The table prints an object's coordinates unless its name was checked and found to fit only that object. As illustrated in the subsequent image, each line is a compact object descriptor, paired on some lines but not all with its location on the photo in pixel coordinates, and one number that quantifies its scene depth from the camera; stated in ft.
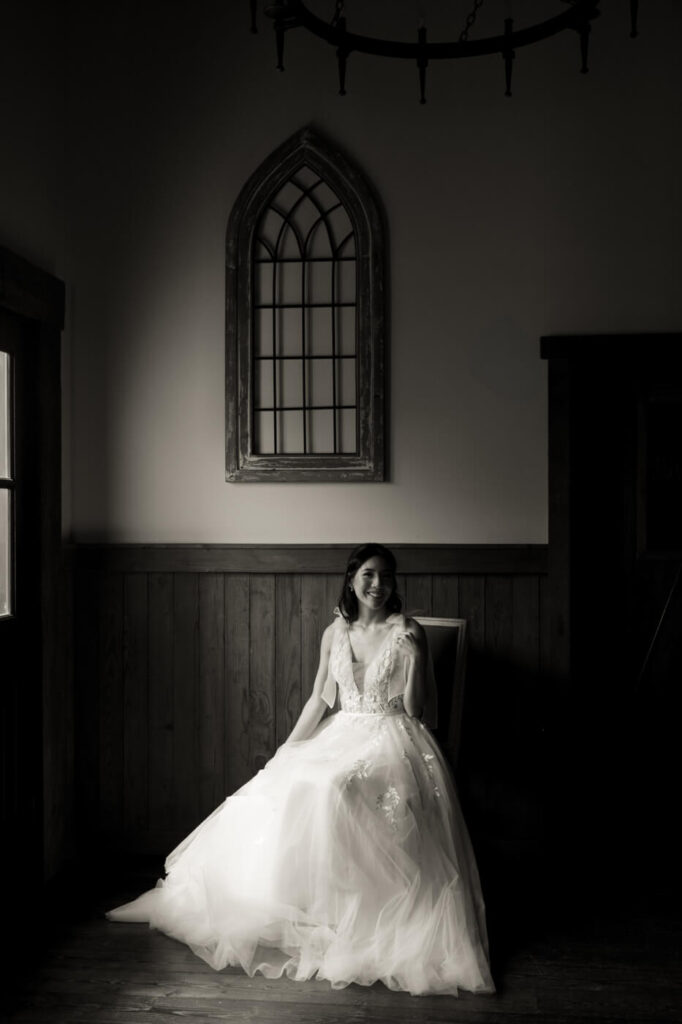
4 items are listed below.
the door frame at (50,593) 12.73
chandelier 8.07
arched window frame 13.32
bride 9.96
